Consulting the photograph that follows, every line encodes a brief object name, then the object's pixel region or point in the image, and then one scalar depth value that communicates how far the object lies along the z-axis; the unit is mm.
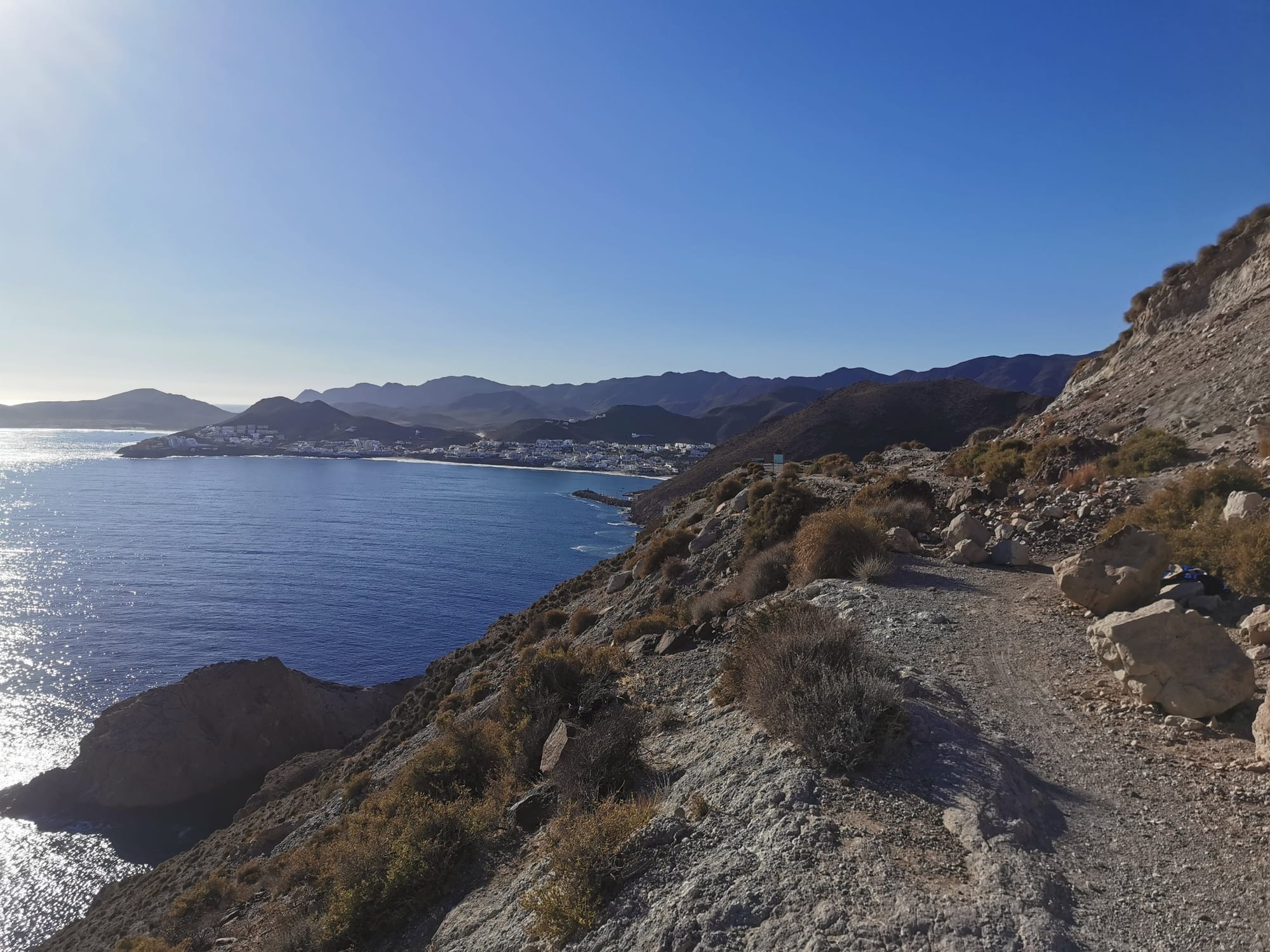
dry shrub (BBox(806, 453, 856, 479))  25958
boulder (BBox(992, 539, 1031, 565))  12203
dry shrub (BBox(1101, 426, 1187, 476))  13992
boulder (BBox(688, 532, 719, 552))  20797
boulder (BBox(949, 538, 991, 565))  12656
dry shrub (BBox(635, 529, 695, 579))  22422
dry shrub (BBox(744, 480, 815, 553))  17016
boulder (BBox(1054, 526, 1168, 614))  8320
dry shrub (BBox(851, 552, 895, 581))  11727
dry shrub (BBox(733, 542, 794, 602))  13562
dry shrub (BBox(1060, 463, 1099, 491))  14445
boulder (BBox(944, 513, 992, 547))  13180
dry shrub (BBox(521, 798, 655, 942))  5219
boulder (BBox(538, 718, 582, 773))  8219
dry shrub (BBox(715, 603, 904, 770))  5883
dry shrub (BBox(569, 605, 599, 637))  21094
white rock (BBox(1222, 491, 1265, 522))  9422
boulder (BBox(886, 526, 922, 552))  13703
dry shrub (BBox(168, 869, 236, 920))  13211
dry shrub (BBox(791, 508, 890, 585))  12531
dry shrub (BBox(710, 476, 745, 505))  27719
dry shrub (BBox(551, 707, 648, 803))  7070
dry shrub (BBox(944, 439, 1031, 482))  17422
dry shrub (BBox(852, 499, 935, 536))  14995
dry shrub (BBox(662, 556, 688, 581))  19875
